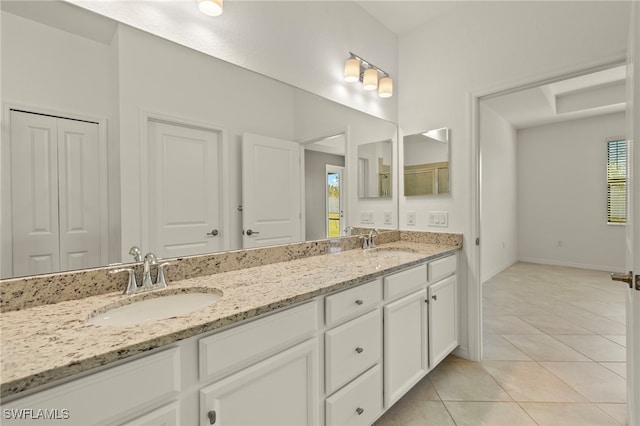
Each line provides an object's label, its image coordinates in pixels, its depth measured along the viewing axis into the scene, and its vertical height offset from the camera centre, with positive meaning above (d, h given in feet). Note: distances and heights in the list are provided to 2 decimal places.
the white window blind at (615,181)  16.38 +1.45
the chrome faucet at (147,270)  3.82 -0.77
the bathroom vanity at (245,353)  2.14 -1.36
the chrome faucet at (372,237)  7.63 -0.73
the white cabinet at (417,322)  5.20 -2.28
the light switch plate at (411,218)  8.68 -0.27
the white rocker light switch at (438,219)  7.99 -0.28
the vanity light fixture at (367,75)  7.18 +3.44
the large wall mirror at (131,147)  3.23 +0.89
